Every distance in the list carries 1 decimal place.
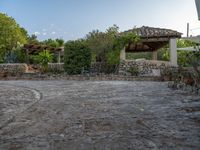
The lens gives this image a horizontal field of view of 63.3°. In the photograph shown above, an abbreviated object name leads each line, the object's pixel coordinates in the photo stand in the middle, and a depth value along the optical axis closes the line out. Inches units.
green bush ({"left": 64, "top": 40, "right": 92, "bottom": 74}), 475.1
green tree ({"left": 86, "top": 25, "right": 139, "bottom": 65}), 495.8
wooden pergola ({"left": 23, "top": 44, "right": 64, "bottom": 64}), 642.2
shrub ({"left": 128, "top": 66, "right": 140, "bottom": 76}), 463.6
